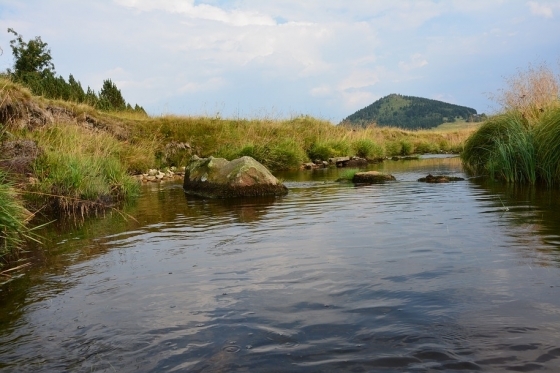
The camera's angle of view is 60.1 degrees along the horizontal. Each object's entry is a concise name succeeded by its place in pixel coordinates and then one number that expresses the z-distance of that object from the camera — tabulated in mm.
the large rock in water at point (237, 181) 11609
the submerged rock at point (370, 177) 13734
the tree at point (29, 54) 38656
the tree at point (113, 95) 30688
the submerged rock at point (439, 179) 12812
